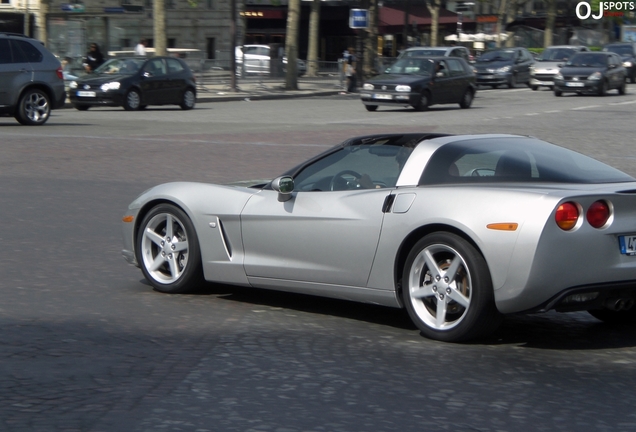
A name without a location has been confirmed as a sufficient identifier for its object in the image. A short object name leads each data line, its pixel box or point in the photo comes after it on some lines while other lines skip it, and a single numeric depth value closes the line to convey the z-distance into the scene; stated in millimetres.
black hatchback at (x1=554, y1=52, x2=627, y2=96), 39938
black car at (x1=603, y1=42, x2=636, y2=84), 54625
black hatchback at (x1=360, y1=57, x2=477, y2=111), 30953
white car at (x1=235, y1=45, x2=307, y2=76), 54094
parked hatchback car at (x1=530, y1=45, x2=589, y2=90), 46750
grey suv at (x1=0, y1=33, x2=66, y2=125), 22141
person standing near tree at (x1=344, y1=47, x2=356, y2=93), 44469
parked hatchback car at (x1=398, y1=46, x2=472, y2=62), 38219
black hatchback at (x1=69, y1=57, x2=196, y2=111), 29594
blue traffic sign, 46219
